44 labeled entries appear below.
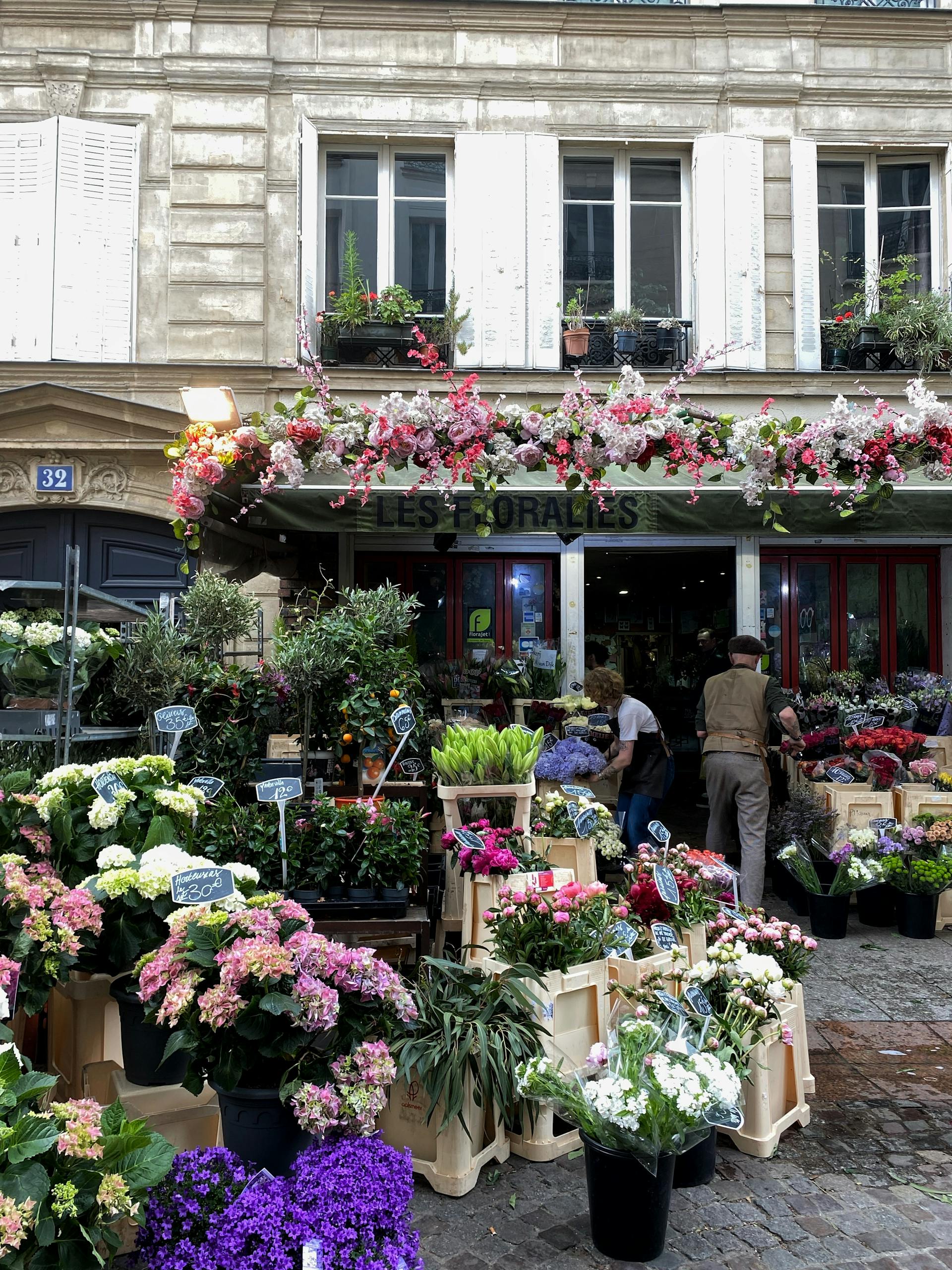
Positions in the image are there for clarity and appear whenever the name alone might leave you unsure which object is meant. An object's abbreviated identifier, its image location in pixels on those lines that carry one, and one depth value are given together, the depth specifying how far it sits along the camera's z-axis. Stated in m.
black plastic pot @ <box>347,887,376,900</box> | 3.93
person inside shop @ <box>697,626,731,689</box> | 9.76
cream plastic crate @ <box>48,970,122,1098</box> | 3.30
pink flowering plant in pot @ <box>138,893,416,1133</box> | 2.52
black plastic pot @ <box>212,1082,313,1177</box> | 2.65
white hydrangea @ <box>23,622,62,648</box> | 3.92
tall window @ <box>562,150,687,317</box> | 9.88
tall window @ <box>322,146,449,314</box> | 9.76
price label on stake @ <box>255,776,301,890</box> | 3.67
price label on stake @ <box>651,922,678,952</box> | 3.80
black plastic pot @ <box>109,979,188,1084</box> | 2.96
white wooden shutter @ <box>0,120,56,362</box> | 9.12
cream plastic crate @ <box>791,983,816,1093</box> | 3.84
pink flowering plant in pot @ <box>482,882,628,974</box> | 3.65
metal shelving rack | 3.95
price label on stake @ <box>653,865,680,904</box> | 4.02
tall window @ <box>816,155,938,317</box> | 10.01
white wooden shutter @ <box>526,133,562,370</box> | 9.49
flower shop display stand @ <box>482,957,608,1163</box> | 3.54
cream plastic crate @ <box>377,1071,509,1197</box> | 3.28
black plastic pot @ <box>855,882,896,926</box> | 6.63
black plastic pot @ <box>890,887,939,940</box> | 6.37
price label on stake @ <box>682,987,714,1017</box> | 3.32
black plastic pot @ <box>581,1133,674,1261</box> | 2.88
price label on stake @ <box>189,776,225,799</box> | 4.13
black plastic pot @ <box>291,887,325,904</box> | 3.87
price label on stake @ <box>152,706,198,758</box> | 3.96
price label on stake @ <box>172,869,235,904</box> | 2.93
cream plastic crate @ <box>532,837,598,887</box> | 5.20
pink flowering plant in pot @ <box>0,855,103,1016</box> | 2.76
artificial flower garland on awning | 4.96
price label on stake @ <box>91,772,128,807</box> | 3.39
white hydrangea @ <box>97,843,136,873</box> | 3.15
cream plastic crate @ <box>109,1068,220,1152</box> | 2.96
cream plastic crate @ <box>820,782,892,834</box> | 7.12
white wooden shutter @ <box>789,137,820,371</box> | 9.60
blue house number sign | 9.05
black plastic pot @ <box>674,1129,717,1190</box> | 3.31
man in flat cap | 6.54
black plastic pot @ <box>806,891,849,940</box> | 6.37
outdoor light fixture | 5.37
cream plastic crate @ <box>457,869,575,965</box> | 4.38
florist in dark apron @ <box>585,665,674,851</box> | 7.13
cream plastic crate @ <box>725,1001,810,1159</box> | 3.54
